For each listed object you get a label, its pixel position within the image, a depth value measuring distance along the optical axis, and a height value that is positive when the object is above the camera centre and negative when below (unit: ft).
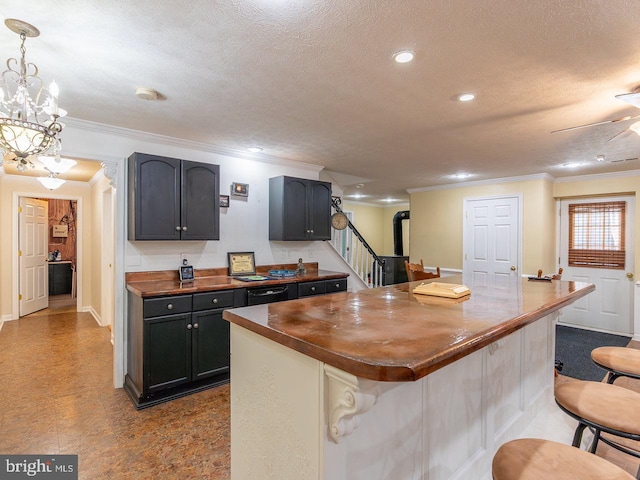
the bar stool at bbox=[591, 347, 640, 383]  6.04 -2.41
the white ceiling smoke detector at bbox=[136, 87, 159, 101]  7.45 +3.27
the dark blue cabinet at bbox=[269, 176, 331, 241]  13.41 +1.07
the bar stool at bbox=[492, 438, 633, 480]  3.45 -2.52
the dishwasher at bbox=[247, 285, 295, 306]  11.02 -2.11
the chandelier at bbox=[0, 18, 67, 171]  5.29 +1.79
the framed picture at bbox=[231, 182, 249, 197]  12.95 +1.80
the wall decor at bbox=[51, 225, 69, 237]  26.09 +0.17
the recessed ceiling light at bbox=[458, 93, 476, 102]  7.63 +3.29
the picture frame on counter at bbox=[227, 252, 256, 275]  12.78 -1.17
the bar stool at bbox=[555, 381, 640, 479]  4.36 -2.46
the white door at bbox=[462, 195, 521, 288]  17.92 +0.02
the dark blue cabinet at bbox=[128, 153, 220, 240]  10.00 +1.13
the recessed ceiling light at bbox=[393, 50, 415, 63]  5.90 +3.30
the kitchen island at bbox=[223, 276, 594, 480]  3.30 -1.99
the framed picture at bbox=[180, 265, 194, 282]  11.32 -1.38
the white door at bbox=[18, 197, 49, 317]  18.63 -1.31
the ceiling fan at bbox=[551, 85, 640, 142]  6.54 +2.82
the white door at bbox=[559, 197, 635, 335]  16.55 -1.70
